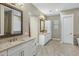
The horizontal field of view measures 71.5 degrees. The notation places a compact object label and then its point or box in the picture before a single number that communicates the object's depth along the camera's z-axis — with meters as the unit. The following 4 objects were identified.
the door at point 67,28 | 3.39
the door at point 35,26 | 3.03
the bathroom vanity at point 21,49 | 1.02
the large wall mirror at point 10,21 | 1.37
